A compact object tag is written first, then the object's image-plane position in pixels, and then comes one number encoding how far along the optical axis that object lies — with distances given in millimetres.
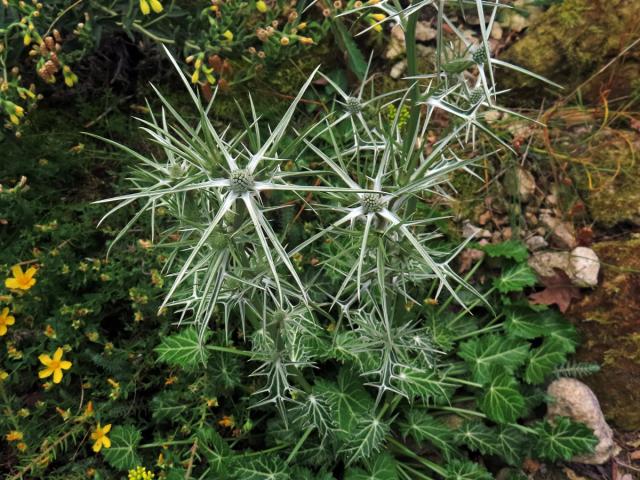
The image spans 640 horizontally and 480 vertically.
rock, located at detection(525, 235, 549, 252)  479
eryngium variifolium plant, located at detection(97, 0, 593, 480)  230
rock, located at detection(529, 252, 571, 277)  459
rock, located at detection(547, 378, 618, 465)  406
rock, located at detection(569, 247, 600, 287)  443
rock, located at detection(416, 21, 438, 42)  537
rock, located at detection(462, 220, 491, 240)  486
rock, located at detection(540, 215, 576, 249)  470
